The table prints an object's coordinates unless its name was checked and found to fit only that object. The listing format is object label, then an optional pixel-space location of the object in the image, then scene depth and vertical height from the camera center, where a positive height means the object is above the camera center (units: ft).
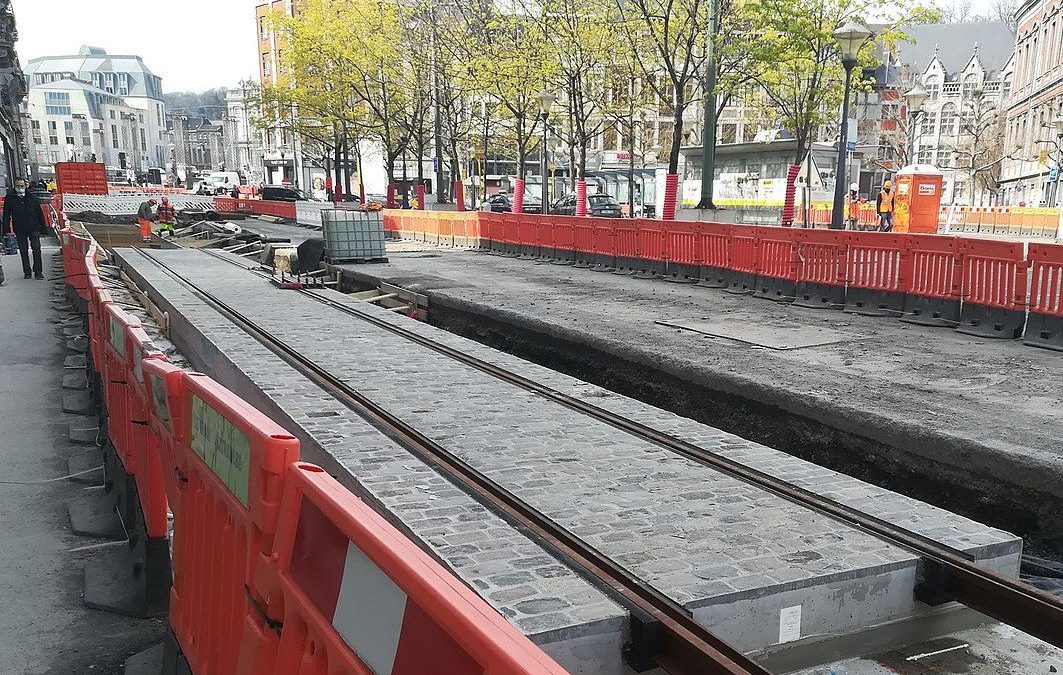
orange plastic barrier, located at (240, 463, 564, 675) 5.68 -3.10
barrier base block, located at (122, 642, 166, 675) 13.17 -7.19
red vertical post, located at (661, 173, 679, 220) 72.33 +0.13
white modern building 495.41 +50.75
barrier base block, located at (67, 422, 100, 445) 24.95 -6.96
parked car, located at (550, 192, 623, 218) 140.47 -1.29
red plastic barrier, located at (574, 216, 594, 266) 68.18 -3.30
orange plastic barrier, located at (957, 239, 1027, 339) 34.37 -3.66
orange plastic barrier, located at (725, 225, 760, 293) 50.11 -3.56
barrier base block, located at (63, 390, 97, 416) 28.14 -6.87
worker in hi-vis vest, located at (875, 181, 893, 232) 100.22 -1.34
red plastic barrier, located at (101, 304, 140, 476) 17.10 -4.04
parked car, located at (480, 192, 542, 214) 152.87 -1.25
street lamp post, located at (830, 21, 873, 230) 60.34 +9.57
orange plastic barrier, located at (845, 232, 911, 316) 40.70 -3.59
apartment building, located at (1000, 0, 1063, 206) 185.37 +21.63
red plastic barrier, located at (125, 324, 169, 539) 15.05 -4.56
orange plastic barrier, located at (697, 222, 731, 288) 52.95 -3.39
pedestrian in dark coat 59.57 -1.72
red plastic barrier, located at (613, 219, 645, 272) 62.80 -3.37
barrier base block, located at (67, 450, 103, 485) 21.83 -7.04
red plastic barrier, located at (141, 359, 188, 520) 11.84 -3.24
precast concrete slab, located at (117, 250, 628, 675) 11.42 -5.62
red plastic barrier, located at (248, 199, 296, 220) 140.36 -1.79
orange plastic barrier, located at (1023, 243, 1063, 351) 32.50 -3.78
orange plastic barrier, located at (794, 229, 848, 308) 44.11 -3.61
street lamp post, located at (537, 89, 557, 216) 107.96 +11.94
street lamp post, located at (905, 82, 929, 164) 114.42 +13.61
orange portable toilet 83.43 +0.18
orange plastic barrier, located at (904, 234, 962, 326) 37.55 -3.61
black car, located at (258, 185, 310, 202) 176.45 +0.83
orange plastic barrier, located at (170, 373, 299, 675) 8.66 -3.62
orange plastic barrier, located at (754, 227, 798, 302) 47.06 -3.63
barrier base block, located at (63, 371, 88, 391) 31.09 -6.79
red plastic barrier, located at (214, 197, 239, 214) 160.64 -1.33
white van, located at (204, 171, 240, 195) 297.12 +6.38
